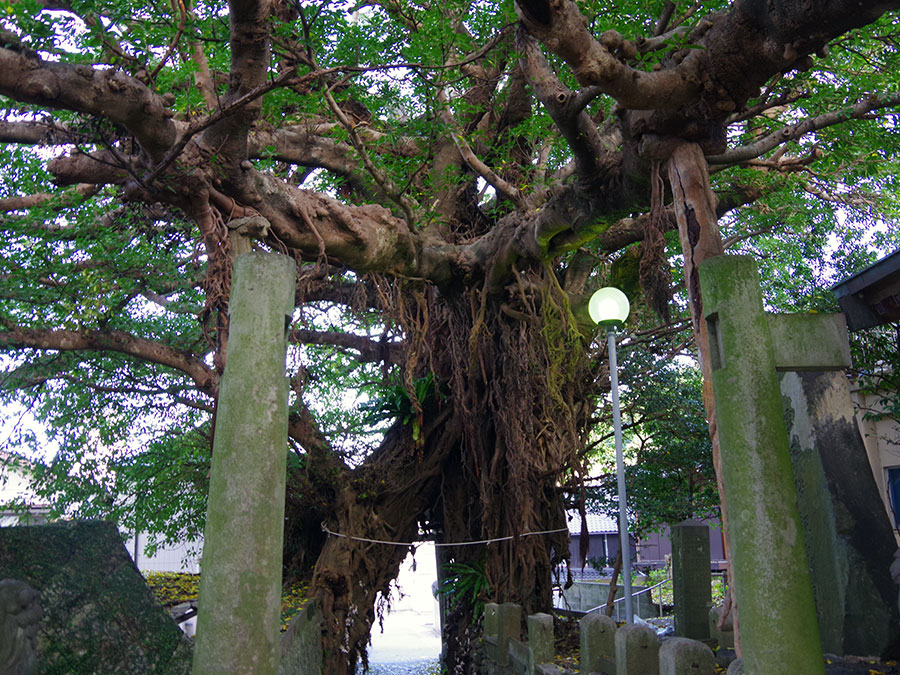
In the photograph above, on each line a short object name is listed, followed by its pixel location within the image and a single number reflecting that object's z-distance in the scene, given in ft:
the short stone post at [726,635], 16.86
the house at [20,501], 28.60
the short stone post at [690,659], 11.27
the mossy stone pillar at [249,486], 9.64
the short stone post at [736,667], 9.61
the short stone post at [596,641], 15.24
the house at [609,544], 70.13
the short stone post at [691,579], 20.85
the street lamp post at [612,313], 19.30
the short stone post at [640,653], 13.14
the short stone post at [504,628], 22.44
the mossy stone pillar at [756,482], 8.77
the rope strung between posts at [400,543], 25.24
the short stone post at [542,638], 18.74
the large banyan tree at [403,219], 14.57
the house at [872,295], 16.15
